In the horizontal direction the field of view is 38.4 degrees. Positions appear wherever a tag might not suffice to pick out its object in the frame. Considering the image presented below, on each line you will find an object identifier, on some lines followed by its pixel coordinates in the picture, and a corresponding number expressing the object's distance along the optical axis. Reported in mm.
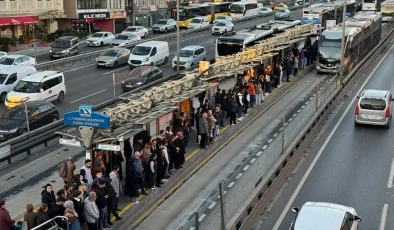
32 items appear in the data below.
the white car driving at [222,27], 59188
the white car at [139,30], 56941
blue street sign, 14955
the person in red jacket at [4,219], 12141
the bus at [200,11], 69750
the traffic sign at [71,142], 15086
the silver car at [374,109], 23953
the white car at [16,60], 37031
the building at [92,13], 62062
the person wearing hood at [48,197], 13055
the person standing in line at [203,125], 20516
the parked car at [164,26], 64688
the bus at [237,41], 36344
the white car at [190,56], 39406
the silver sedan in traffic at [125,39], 50788
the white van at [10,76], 30625
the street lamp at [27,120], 21944
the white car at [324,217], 12211
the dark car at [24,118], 21969
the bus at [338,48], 36406
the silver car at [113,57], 40531
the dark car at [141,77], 32656
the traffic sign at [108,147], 14672
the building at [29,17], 53062
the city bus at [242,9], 77481
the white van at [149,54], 39781
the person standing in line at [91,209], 12805
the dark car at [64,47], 45406
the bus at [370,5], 73500
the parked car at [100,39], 53250
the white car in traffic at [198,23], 66138
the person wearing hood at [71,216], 12008
